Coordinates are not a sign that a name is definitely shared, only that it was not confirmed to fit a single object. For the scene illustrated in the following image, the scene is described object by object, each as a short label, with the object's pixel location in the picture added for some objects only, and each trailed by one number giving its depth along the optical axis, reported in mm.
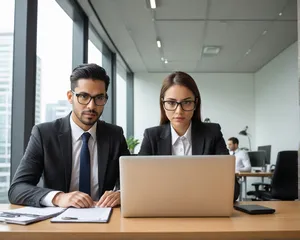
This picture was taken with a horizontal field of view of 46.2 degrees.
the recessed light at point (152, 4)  4393
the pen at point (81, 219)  1090
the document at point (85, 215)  1077
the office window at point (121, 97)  7904
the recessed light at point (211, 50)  6383
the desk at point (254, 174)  4953
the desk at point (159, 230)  959
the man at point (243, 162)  5454
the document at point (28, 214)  1068
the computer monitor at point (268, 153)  5904
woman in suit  1713
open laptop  1128
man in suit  1653
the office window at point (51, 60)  3246
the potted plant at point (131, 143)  6430
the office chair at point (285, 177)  3911
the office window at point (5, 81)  2740
